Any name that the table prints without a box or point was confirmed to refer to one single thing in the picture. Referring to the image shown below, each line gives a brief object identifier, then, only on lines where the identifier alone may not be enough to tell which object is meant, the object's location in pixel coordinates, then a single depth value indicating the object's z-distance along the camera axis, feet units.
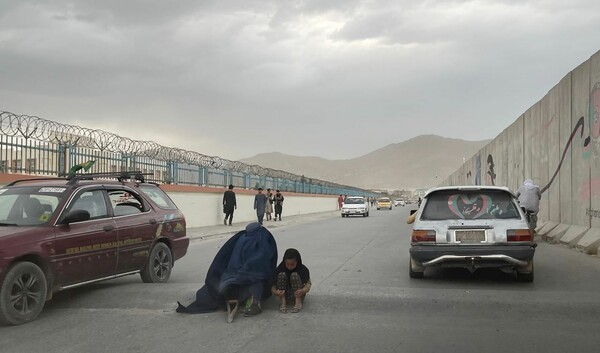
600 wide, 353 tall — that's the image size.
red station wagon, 19.75
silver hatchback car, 25.79
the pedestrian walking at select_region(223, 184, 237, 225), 77.30
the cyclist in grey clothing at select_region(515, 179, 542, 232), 43.91
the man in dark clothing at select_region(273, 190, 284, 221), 96.84
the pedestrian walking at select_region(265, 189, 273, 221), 99.25
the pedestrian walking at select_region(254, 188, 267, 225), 79.92
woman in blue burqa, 20.85
